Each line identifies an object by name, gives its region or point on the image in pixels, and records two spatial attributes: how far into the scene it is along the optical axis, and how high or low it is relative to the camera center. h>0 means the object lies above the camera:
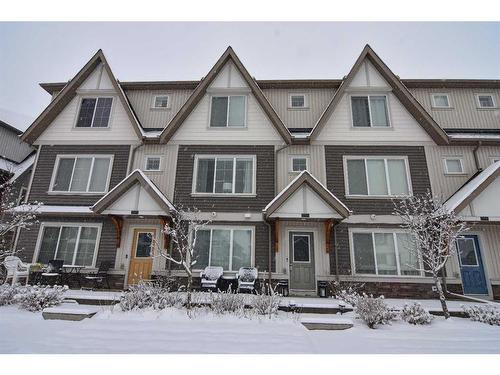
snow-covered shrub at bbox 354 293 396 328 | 6.99 -1.17
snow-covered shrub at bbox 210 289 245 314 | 7.64 -1.16
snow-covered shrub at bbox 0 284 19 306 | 8.16 -1.13
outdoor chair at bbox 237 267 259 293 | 10.56 -0.61
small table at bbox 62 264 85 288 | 11.59 -0.59
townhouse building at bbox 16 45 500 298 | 11.25 +4.15
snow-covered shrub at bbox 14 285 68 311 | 7.82 -1.16
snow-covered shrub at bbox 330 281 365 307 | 10.18 -0.86
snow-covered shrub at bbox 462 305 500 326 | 7.36 -1.22
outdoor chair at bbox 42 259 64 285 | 11.17 -0.58
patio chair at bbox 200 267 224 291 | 10.49 -0.61
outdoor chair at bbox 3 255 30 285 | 10.34 -0.47
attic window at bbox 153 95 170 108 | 14.75 +8.28
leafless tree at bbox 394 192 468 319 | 8.02 +1.56
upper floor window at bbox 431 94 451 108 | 13.87 +8.19
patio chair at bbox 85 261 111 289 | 11.28 -0.66
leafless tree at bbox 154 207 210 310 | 11.48 +1.43
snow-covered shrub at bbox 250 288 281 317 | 7.57 -1.14
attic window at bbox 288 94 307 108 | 14.32 +8.28
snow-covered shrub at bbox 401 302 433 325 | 7.24 -1.26
